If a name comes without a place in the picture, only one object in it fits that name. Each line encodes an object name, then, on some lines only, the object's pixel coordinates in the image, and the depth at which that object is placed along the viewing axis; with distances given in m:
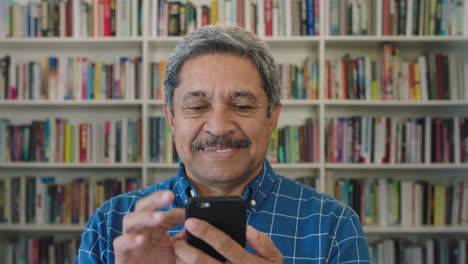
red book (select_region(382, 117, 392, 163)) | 2.76
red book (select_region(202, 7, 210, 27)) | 2.80
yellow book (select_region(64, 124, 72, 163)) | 2.83
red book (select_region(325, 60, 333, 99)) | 2.78
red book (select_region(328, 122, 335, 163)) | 2.77
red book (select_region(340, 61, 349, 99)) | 2.78
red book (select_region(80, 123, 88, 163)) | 2.82
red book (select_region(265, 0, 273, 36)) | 2.78
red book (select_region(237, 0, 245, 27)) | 2.78
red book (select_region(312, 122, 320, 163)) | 2.78
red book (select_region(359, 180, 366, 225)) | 2.77
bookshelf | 2.74
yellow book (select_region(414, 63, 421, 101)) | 2.76
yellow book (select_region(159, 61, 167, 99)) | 2.80
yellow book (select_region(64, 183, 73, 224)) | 2.82
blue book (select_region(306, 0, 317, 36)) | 2.77
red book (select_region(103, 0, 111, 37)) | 2.81
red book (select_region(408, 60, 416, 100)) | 2.76
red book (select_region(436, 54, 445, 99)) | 2.76
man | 1.04
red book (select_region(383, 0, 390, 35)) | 2.76
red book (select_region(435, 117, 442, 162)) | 2.77
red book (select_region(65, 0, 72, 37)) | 2.83
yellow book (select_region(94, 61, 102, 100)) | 2.82
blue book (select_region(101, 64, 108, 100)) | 2.82
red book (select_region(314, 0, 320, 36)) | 2.77
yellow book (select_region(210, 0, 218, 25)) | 2.79
